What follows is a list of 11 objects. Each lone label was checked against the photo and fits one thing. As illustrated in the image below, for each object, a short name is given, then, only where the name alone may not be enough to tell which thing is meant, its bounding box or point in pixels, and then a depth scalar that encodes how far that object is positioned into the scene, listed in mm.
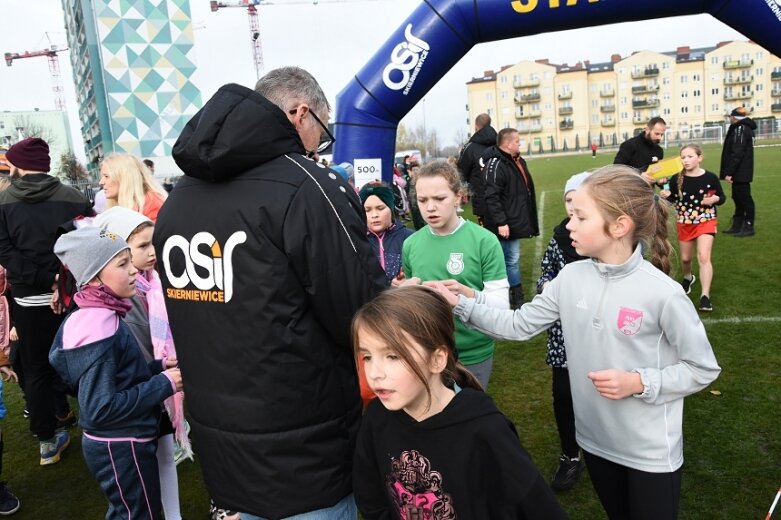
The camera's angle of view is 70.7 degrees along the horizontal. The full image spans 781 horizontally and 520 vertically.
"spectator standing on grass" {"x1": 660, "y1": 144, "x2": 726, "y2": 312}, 6168
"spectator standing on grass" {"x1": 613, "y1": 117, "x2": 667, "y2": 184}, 7902
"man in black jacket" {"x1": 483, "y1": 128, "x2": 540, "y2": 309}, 6770
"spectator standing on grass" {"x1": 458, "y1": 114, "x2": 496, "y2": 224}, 7621
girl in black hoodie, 1522
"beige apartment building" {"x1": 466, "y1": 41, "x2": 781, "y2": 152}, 82688
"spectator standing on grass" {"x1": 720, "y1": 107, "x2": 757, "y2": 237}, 10000
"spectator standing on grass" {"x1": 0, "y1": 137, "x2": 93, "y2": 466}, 4051
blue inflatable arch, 5336
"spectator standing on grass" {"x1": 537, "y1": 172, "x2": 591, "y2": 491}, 3113
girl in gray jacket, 1990
